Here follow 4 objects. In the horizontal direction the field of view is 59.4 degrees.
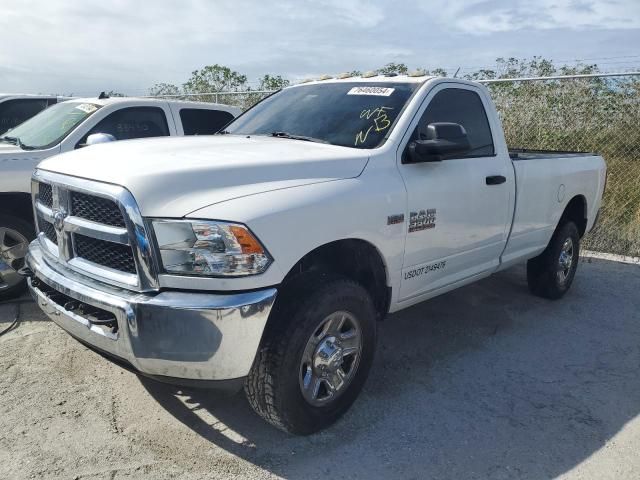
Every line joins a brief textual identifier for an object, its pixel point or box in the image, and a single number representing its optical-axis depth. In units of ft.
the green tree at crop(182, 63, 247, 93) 47.03
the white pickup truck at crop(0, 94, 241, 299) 15.98
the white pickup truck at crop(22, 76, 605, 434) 8.26
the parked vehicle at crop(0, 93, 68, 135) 24.47
